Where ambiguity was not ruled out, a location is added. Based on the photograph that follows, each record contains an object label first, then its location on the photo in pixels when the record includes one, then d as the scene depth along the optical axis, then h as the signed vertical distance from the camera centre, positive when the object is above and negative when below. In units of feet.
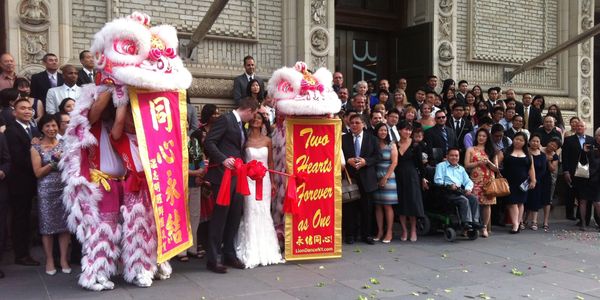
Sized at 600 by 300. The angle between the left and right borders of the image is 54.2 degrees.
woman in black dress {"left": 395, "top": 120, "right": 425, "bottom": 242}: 27.22 -1.88
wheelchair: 27.86 -3.78
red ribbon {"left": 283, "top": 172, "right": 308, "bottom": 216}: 22.04 -2.15
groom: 20.53 -0.74
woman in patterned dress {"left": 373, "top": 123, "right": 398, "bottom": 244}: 26.81 -1.77
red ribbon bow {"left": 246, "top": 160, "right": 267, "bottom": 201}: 20.20 -1.08
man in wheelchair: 27.58 -2.22
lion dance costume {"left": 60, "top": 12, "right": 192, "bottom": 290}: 17.70 -1.02
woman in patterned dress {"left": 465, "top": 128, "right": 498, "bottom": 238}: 29.32 -1.42
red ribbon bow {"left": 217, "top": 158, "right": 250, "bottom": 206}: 19.97 -1.54
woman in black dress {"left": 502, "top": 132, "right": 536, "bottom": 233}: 30.68 -1.90
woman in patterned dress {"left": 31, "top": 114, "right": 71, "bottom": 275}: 20.01 -1.88
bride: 21.56 -3.08
